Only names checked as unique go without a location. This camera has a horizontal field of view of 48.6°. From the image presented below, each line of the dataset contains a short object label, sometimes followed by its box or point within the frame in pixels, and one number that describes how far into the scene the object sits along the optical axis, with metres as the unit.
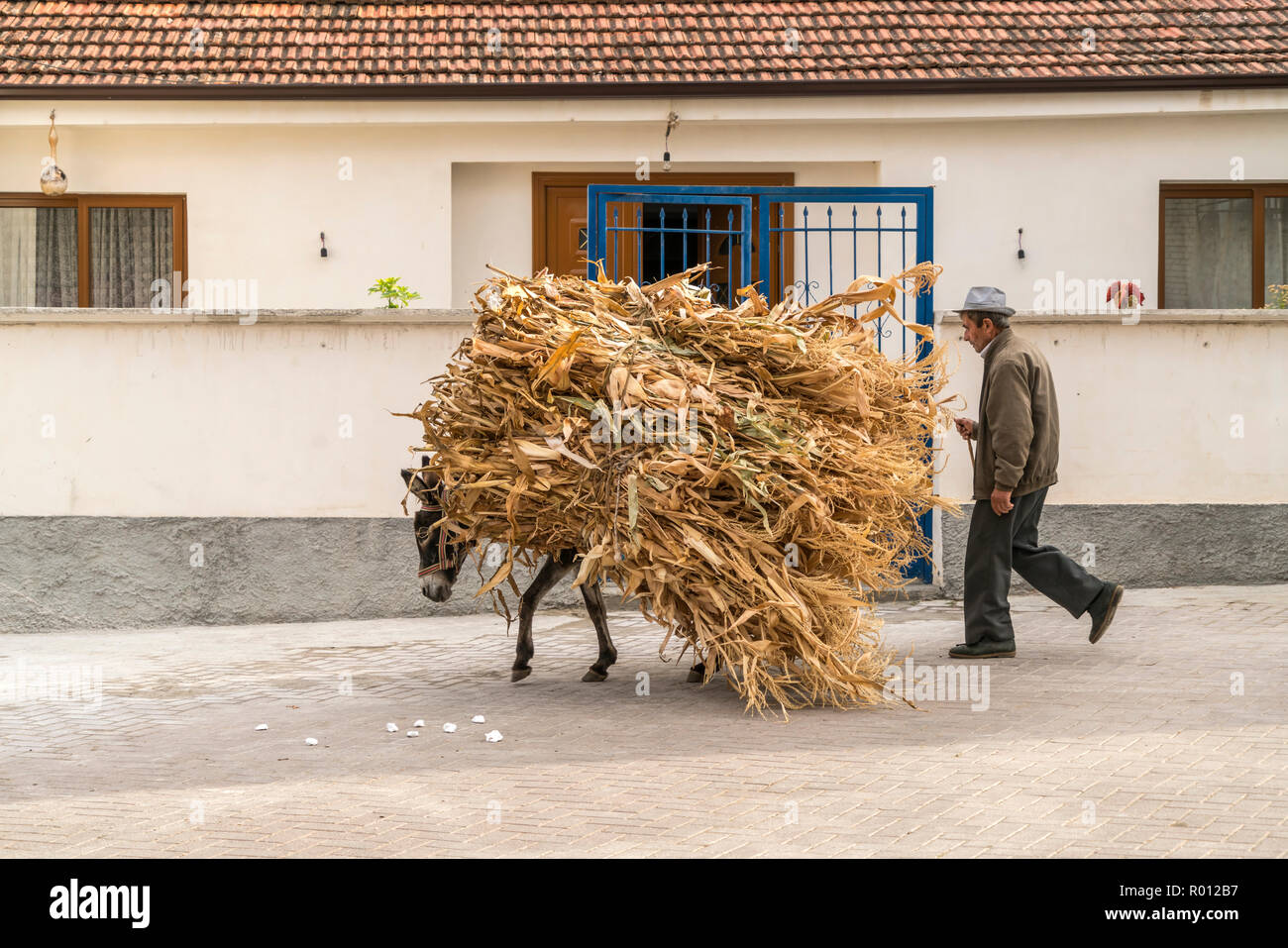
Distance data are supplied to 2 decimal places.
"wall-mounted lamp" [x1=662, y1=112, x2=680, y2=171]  13.45
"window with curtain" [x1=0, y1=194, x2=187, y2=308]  14.07
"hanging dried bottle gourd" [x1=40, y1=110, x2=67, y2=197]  13.59
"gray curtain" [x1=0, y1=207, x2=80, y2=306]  14.19
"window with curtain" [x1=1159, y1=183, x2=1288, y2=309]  14.23
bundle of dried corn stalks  6.86
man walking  8.24
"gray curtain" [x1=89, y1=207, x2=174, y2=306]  14.11
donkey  7.73
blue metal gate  10.68
